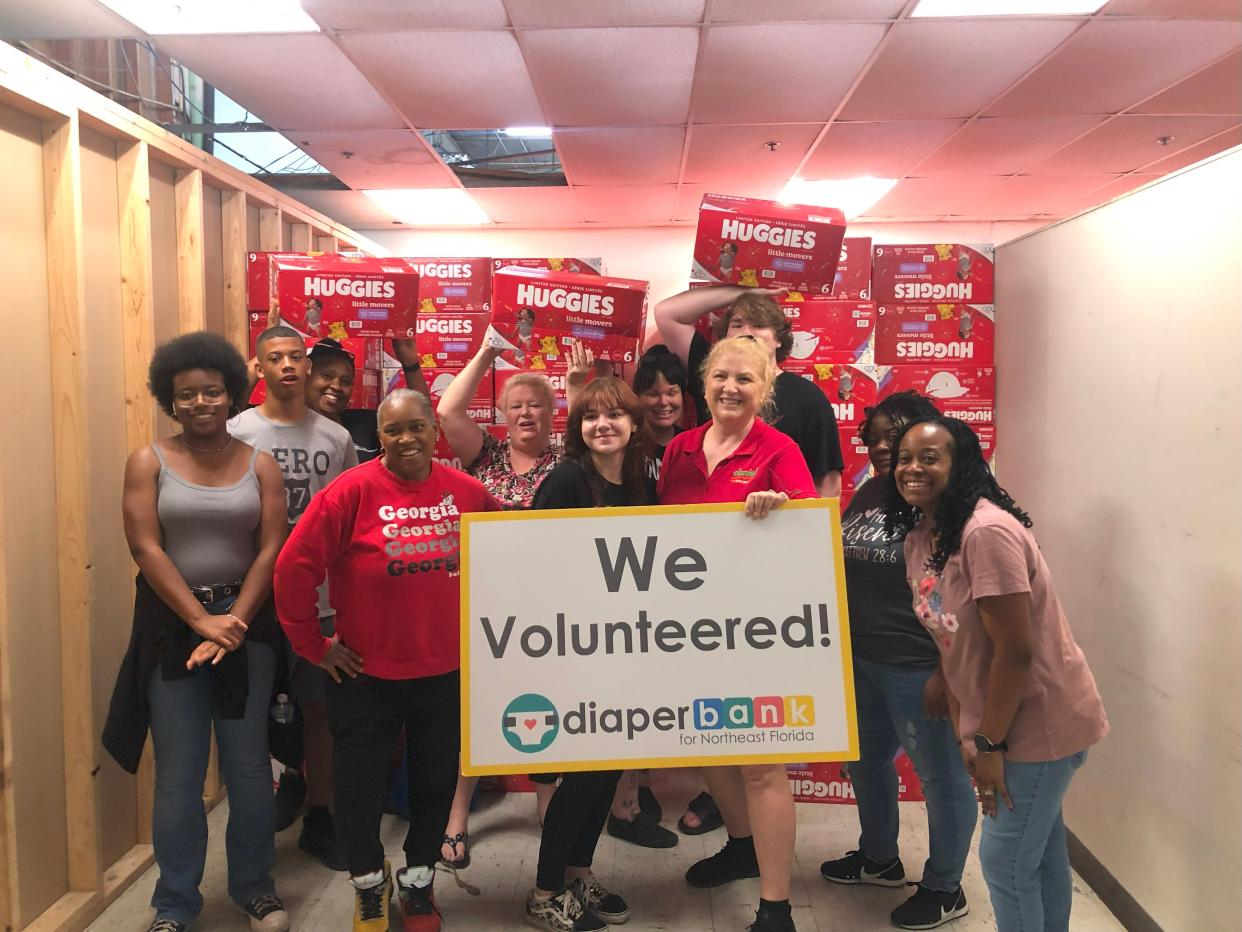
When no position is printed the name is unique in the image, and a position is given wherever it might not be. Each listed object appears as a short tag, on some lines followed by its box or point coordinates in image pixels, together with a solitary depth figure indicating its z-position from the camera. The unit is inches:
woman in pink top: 62.0
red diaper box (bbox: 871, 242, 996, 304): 115.0
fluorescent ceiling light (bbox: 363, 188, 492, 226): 240.4
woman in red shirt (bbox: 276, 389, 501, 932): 74.5
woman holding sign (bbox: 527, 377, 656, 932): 81.4
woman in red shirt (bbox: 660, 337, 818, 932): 76.3
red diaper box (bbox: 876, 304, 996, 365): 116.0
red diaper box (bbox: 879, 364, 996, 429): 116.5
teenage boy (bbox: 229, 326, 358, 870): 93.7
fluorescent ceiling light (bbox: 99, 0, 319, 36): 131.9
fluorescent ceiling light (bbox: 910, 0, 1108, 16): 131.1
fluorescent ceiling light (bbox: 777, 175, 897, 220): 228.8
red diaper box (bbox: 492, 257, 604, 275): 120.0
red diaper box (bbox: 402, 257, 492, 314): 125.1
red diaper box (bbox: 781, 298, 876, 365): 115.0
